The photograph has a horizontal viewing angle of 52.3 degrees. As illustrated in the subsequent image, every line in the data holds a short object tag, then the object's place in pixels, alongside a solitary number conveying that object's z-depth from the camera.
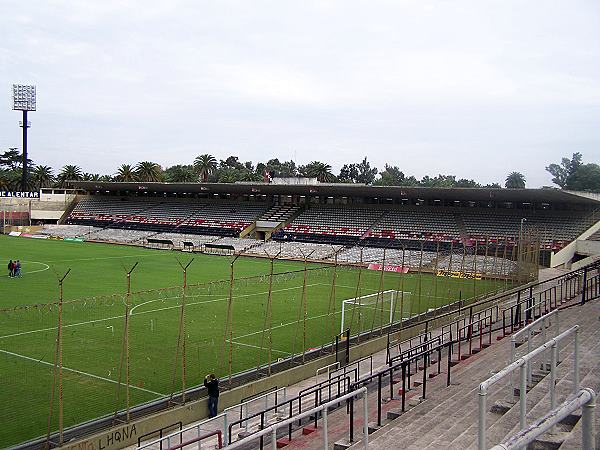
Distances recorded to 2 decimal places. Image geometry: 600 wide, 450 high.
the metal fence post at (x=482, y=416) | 5.53
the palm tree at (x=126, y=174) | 112.12
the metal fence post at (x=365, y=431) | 8.12
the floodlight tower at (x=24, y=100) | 98.38
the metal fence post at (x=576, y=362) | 7.84
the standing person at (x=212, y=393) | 16.72
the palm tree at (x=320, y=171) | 118.00
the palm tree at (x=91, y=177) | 131.32
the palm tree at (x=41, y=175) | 117.19
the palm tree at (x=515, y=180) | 148.25
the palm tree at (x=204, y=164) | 132.00
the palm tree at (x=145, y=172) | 114.19
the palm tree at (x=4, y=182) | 109.59
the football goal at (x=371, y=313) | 27.66
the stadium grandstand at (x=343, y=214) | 61.31
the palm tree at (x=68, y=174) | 121.69
